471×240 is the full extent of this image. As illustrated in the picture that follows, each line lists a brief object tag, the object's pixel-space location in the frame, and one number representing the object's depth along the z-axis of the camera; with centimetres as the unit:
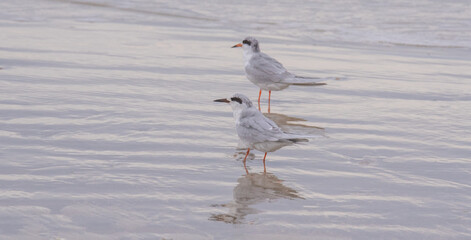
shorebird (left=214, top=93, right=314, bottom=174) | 1050
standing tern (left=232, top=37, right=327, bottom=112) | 1575
